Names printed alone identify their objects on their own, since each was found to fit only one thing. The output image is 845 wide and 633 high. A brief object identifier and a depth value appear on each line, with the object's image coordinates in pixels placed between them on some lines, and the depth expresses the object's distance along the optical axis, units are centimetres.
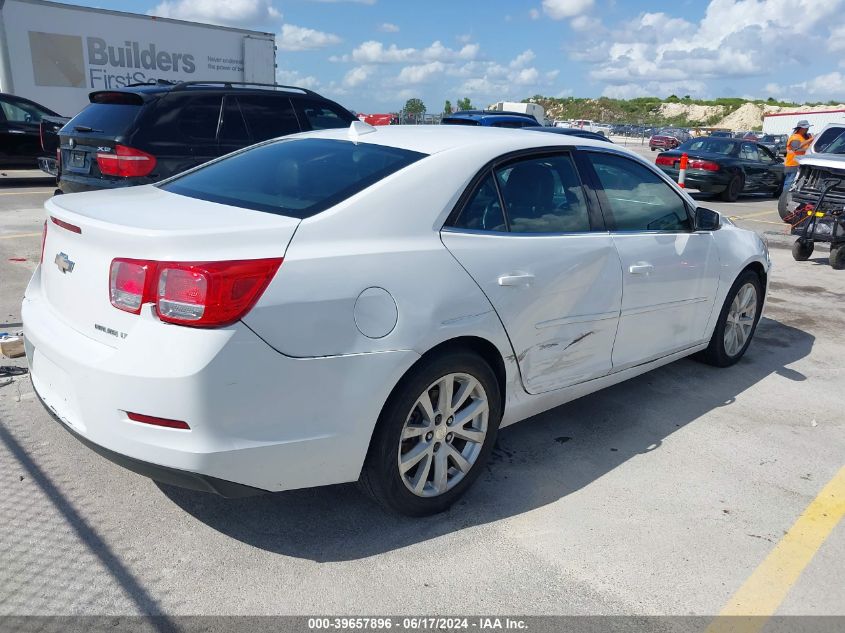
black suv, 657
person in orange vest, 1280
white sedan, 241
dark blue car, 1362
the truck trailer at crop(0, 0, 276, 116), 1627
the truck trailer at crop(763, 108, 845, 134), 5056
